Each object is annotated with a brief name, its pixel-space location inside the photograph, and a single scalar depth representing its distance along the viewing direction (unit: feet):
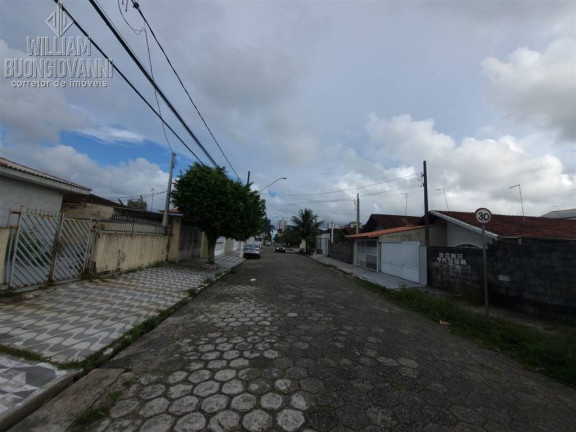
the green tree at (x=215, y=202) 39.83
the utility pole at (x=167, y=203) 43.01
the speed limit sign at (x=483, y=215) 20.97
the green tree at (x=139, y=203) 109.70
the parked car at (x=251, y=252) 76.59
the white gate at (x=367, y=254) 53.60
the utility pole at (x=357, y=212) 91.81
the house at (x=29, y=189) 24.34
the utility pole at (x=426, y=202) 39.91
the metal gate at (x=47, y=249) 18.56
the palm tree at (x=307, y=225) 121.39
